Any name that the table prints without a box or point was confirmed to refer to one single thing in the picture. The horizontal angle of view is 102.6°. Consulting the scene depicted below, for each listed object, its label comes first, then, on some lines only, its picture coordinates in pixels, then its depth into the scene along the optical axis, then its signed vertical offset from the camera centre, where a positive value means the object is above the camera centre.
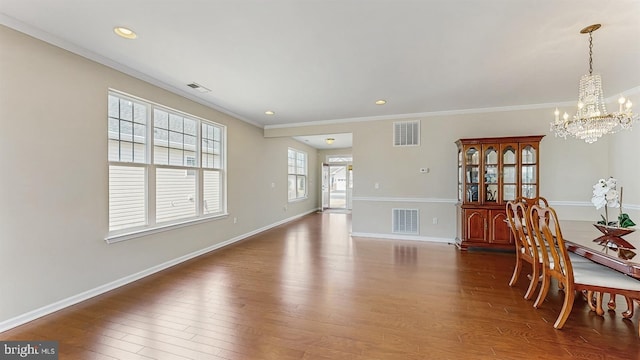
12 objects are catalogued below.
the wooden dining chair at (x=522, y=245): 2.56 -0.71
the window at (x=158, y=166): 3.13 +0.20
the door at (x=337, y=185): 10.95 -0.25
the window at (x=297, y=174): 8.15 +0.19
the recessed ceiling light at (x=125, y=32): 2.30 +1.36
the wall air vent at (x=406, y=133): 5.29 +0.98
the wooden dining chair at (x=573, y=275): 1.99 -0.79
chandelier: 2.67 +0.67
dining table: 1.78 -0.56
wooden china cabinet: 4.38 -0.04
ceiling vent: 3.63 +1.35
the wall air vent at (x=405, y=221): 5.33 -0.87
